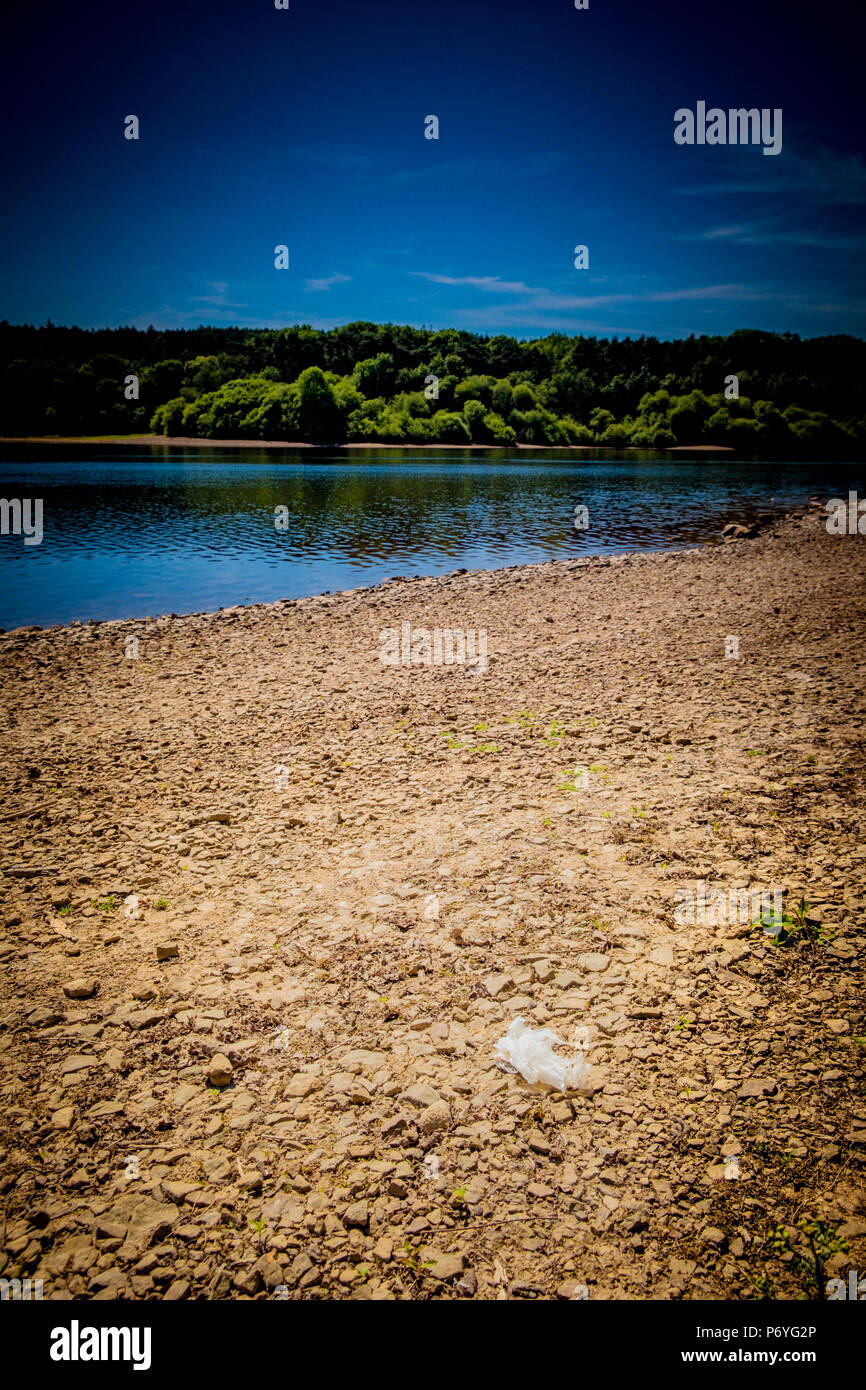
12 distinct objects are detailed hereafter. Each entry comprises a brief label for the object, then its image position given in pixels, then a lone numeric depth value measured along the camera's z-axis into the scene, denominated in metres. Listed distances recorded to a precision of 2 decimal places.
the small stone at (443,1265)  3.10
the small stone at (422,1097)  3.99
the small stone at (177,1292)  3.13
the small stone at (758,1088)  3.89
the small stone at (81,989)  5.05
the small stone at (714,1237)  3.15
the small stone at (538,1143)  3.66
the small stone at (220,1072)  4.24
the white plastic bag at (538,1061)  4.03
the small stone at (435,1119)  3.83
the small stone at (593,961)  4.99
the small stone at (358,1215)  3.35
